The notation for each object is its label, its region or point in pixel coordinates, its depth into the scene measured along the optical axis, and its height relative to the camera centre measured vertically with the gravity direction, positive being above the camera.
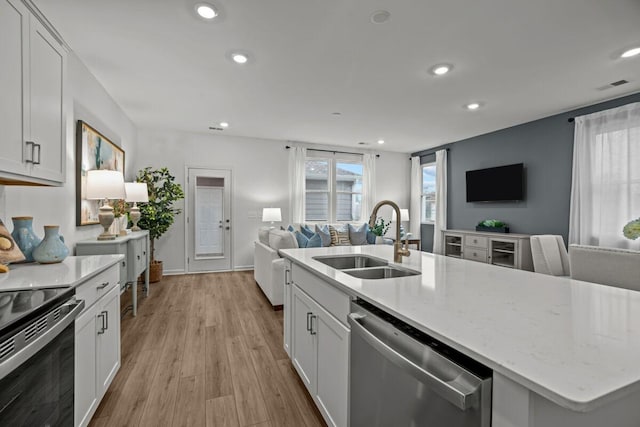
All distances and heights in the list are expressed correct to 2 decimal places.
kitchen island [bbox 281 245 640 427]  0.57 -0.31
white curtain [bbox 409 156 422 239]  7.11 +0.46
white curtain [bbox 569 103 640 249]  3.61 +0.51
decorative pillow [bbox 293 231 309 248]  3.94 -0.36
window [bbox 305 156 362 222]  6.59 +0.55
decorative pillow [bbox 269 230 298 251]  3.59 -0.34
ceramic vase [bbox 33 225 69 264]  1.78 -0.24
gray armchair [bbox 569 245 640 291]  1.97 -0.35
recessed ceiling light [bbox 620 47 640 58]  2.63 +1.49
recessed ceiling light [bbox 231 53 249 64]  2.75 +1.47
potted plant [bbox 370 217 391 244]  5.31 -0.36
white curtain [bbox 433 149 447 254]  6.35 +0.34
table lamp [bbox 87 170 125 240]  2.71 +0.23
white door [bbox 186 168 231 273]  5.54 -0.15
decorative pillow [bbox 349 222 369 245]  5.77 -0.42
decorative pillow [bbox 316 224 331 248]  5.55 -0.41
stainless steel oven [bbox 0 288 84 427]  0.91 -0.52
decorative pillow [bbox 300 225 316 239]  5.34 -0.33
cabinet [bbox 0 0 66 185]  1.41 +0.60
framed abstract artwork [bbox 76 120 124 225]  2.84 +0.54
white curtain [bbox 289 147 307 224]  6.20 +0.64
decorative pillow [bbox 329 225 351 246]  5.68 -0.43
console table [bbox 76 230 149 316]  2.72 -0.38
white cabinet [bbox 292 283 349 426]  1.34 -0.76
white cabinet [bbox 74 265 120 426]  1.43 -0.73
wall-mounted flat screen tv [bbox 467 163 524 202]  4.88 +0.55
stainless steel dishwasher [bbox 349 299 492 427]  0.69 -0.45
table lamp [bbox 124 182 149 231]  3.79 +0.23
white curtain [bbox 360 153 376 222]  6.89 +0.69
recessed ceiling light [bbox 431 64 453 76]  2.96 +1.48
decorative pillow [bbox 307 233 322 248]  3.75 -0.37
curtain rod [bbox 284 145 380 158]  6.21 +1.40
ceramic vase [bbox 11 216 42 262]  1.79 -0.15
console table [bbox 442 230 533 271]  4.51 -0.55
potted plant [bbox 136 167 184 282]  4.60 +0.06
